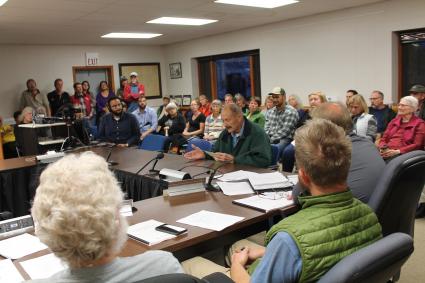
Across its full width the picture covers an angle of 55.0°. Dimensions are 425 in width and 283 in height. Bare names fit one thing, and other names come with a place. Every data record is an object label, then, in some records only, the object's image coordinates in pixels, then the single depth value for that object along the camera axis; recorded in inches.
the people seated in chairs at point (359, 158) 79.5
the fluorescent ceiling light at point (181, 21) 272.1
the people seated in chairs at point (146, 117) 277.4
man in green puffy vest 46.3
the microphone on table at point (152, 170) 124.5
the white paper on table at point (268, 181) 94.8
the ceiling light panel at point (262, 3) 226.7
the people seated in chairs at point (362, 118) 181.5
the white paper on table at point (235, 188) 94.1
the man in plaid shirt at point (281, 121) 216.8
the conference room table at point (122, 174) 120.2
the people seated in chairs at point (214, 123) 246.7
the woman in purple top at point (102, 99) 357.7
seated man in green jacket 129.4
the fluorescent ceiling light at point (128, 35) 324.3
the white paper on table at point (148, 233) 68.3
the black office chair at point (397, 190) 70.3
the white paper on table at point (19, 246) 67.2
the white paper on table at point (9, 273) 57.7
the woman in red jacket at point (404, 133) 164.1
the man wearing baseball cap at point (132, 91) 369.1
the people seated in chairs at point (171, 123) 264.5
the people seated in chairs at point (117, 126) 217.3
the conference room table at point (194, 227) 67.4
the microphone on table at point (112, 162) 144.9
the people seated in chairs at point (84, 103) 353.7
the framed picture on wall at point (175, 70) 411.2
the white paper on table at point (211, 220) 74.0
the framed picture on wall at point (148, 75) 407.8
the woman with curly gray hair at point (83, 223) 36.3
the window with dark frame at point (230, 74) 344.8
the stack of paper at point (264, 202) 81.6
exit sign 382.9
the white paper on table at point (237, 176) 104.5
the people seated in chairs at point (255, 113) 256.1
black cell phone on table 70.9
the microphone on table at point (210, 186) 97.5
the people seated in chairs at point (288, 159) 146.3
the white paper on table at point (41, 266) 59.3
